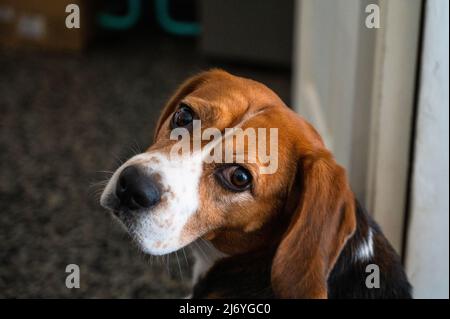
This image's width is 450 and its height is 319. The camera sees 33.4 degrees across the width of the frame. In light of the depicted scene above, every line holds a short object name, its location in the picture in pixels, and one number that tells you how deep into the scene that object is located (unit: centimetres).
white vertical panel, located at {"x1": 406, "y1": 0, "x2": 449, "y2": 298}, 162
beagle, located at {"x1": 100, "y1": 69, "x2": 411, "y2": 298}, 132
